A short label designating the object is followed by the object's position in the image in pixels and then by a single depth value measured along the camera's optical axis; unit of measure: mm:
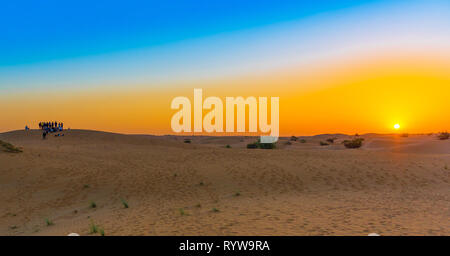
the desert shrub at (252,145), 39888
